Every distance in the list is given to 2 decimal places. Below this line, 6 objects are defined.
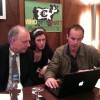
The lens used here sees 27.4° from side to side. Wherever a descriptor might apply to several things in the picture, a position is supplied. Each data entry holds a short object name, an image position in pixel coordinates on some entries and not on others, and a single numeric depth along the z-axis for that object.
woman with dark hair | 2.87
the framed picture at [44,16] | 3.39
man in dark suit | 2.26
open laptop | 1.54
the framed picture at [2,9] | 3.04
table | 1.62
